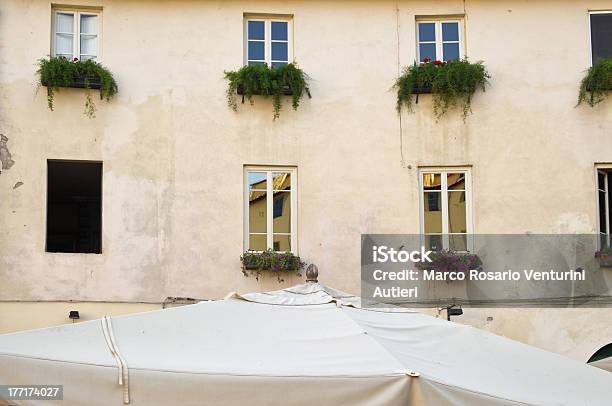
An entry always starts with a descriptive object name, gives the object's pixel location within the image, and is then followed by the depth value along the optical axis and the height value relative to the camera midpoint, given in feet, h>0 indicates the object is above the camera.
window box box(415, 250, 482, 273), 44.91 -0.73
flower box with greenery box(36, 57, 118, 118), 44.75 +8.27
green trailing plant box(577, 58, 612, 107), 45.93 +7.95
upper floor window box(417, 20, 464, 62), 47.75 +10.51
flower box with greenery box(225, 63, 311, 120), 45.83 +8.10
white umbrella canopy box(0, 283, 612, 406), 18.38 -2.36
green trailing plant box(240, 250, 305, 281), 44.75 -0.65
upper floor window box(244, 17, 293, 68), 47.50 +10.47
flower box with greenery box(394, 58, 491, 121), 46.14 +8.08
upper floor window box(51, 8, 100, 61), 46.39 +10.69
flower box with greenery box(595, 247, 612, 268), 44.93 -0.60
